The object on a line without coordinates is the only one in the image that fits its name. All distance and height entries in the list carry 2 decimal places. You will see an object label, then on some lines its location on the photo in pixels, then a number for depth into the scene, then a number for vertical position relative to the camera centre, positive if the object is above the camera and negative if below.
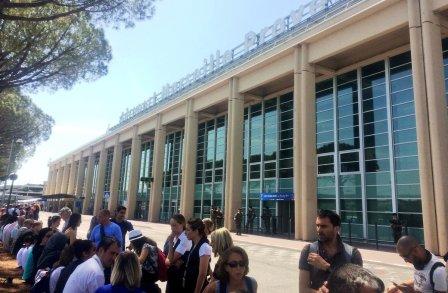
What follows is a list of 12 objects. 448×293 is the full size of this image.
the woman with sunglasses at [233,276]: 3.06 -0.54
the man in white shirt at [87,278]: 3.68 -0.71
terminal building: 15.43 +5.20
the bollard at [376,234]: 16.90 -0.92
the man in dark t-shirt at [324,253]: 3.11 -0.34
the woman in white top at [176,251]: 4.56 -0.60
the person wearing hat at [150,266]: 4.42 -0.70
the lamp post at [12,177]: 21.91 +1.45
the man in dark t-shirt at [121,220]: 7.49 -0.31
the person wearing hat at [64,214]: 8.08 -0.22
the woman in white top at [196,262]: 4.32 -0.63
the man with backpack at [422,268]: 3.43 -0.49
